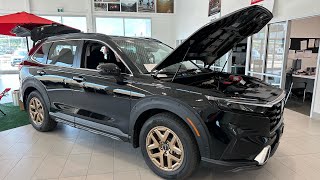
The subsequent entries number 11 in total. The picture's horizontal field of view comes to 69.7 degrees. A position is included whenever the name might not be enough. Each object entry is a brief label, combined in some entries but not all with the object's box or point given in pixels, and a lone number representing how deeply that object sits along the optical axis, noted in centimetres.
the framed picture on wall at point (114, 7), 1259
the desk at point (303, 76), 586
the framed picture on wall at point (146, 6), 1286
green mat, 407
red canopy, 495
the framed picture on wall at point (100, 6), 1251
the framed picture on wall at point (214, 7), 803
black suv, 195
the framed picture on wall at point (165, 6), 1314
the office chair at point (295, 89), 666
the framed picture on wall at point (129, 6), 1268
